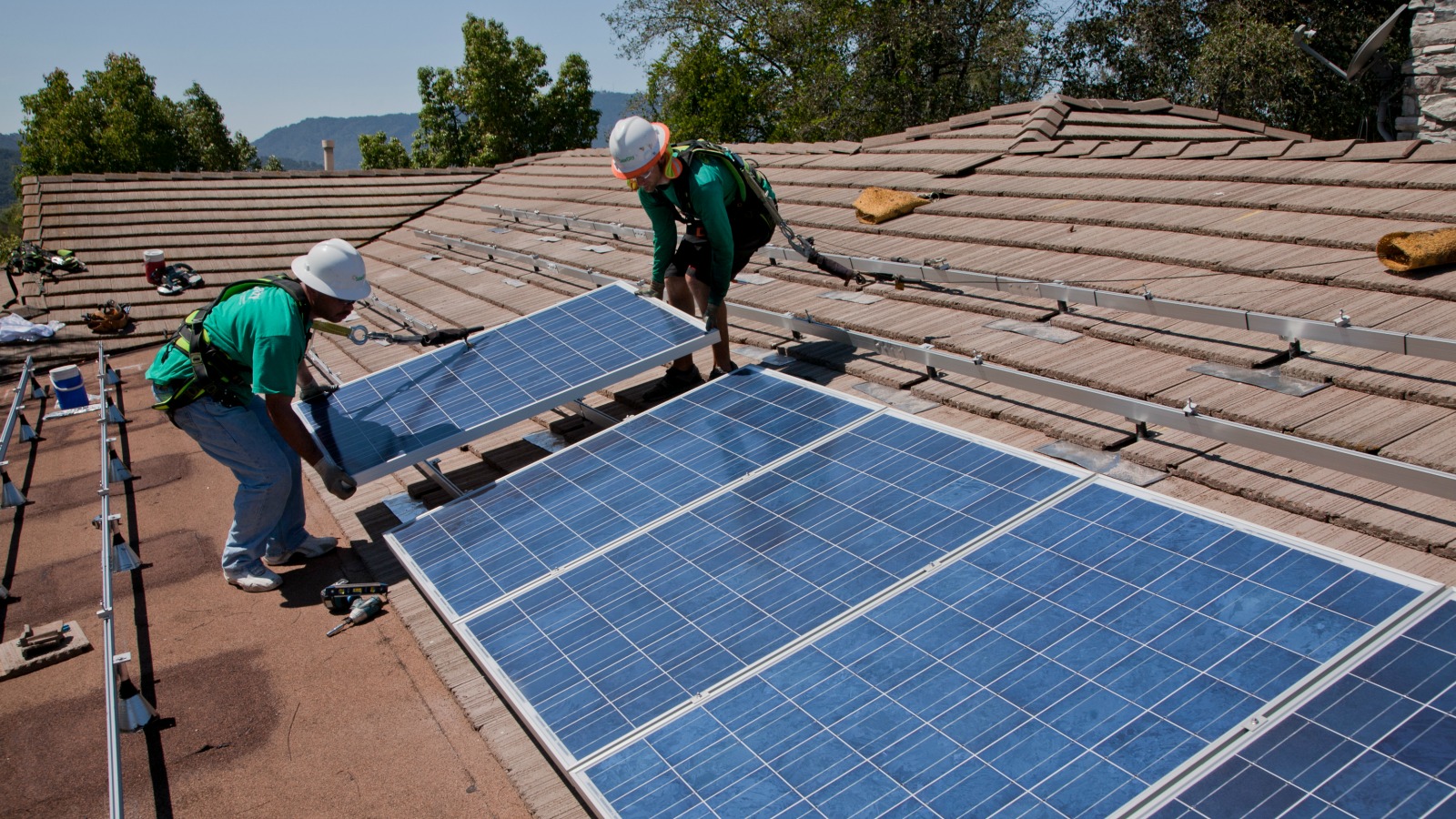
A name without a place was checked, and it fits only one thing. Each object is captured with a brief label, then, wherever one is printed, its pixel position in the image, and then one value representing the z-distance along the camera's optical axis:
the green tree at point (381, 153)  70.06
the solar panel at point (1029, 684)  2.89
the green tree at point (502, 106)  63.44
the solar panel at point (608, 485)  4.83
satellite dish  13.73
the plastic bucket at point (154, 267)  15.44
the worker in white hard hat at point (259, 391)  5.78
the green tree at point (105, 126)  76.81
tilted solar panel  6.09
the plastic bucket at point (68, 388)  11.12
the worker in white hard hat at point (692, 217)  6.37
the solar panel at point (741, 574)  3.75
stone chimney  13.68
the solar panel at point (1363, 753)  2.53
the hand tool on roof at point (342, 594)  5.43
